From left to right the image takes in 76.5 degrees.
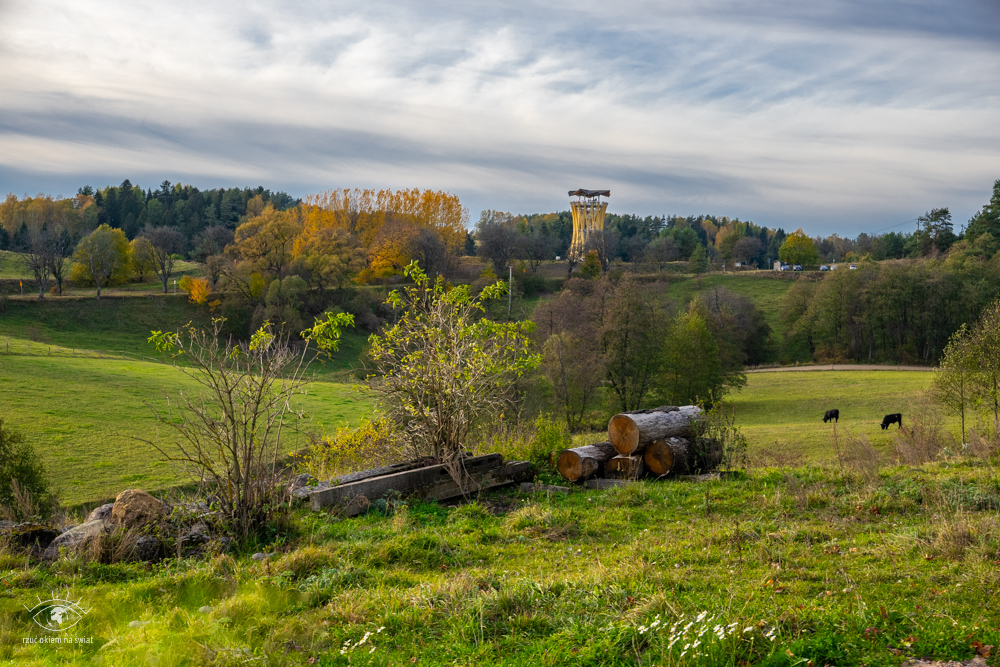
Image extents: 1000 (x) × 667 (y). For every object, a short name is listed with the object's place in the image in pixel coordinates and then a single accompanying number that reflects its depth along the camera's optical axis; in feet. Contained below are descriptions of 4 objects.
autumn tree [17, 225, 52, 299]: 201.11
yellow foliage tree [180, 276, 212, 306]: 215.31
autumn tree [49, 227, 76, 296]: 210.59
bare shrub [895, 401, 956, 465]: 45.69
